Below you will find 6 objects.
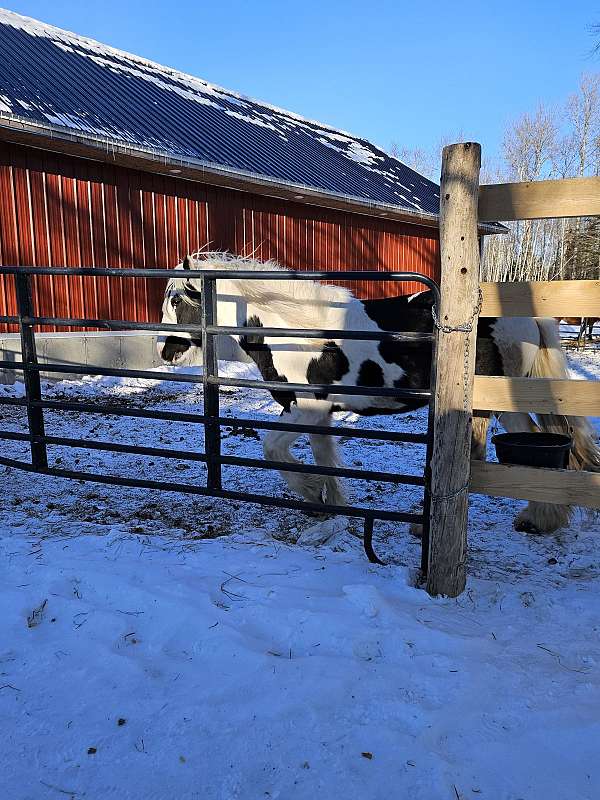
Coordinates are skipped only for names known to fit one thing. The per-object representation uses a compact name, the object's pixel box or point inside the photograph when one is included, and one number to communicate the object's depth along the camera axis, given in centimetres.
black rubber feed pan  315
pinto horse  386
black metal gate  318
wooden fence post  268
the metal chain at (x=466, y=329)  275
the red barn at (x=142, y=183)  908
